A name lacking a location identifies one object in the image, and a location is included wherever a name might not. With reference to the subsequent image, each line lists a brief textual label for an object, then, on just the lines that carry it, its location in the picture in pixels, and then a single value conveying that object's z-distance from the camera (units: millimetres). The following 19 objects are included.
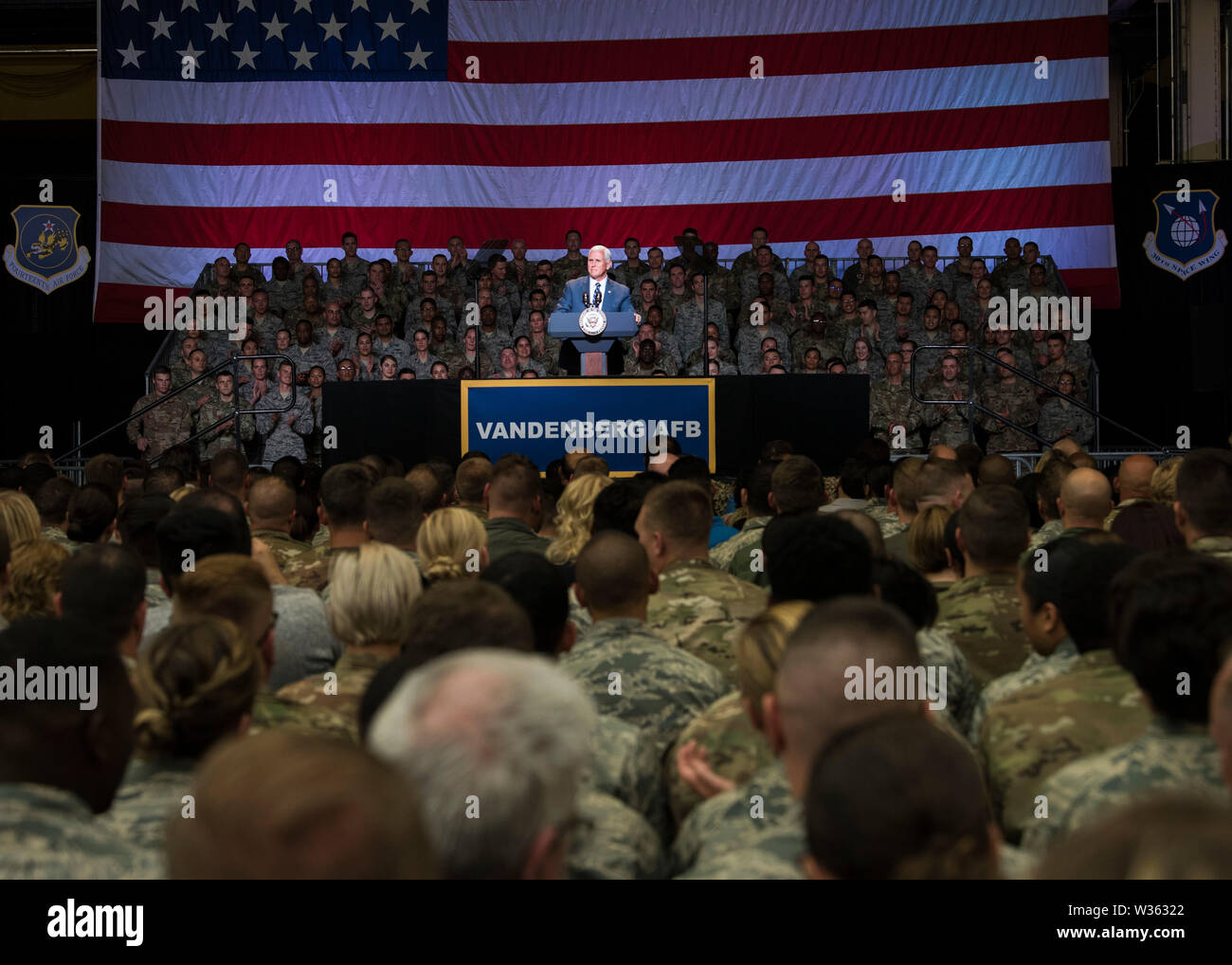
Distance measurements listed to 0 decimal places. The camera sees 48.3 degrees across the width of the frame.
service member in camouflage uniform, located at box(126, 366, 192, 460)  13109
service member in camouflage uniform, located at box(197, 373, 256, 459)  13148
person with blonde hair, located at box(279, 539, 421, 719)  3316
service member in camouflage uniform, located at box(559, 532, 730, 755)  3215
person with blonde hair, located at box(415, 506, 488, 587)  4363
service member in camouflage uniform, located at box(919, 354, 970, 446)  12867
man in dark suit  10625
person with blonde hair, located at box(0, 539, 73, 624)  3883
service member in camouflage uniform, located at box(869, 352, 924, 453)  12711
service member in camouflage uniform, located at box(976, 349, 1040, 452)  13078
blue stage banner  9750
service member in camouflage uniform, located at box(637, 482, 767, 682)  3924
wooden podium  10070
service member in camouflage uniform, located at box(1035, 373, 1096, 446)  12938
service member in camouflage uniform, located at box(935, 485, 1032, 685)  3988
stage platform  10211
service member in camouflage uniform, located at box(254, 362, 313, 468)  12836
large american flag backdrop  14617
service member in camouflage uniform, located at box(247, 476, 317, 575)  5531
